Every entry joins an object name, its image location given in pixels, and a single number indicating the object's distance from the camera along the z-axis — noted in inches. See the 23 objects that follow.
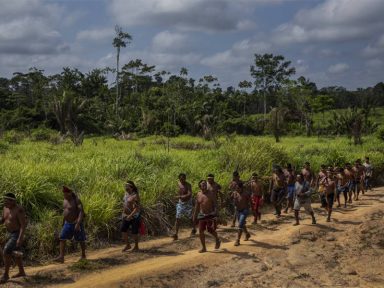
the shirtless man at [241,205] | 422.6
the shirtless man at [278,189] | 569.0
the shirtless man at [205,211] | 397.4
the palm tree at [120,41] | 2011.6
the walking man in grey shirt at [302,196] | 510.0
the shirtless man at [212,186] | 424.7
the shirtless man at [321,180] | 582.3
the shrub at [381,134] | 1334.9
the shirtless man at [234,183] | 457.7
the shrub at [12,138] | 1049.5
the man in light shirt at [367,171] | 792.8
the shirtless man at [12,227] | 311.9
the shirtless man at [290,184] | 578.9
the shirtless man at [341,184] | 637.3
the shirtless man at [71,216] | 353.1
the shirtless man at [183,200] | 448.5
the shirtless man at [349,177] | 661.9
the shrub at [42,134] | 1290.6
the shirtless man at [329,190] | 552.6
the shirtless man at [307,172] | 611.1
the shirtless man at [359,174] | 716.5
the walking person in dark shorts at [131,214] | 391.9
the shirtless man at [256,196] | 518.3
